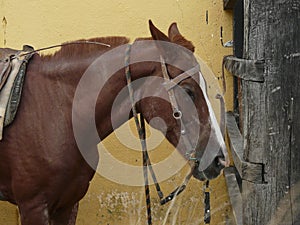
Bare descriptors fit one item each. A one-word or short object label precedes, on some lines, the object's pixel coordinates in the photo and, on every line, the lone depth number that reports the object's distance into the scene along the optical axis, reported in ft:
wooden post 8.32
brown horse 10.25
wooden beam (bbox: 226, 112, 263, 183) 8.75
